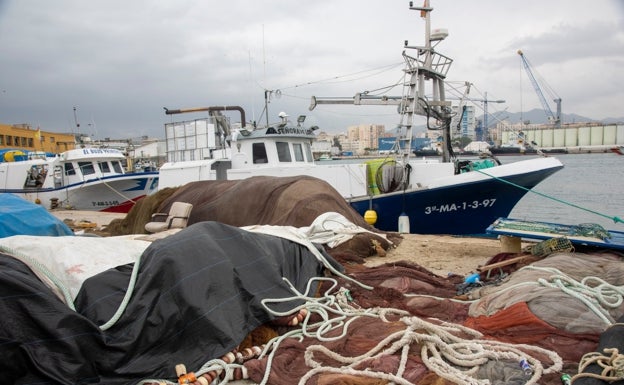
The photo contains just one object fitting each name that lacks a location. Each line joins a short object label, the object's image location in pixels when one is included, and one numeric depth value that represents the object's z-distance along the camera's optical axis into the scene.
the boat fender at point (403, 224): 9.97
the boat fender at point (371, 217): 10.42
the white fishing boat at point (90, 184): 17.58
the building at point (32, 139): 33.50
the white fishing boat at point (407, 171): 9.91
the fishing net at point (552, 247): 4.59
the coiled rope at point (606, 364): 2.15
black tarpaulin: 2.25
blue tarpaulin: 5.30
